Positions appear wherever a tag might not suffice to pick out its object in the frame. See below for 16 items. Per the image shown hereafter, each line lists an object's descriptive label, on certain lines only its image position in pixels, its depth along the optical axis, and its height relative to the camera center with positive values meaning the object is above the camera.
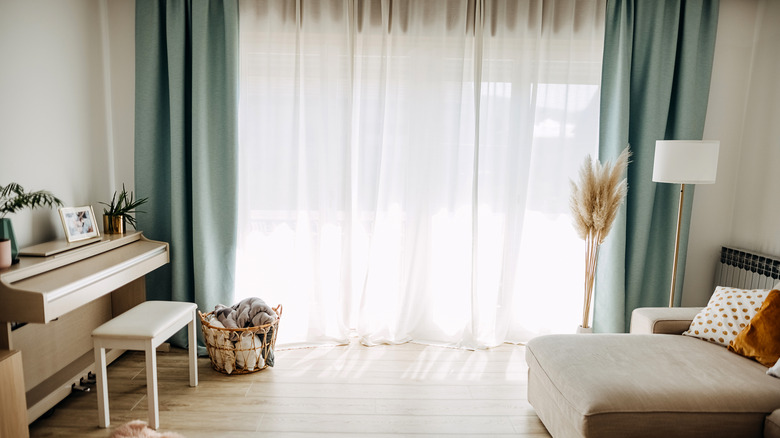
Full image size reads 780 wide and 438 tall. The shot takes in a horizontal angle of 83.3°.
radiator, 2.69 -0.59
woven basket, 2.60 -1.10
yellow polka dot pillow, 2.16 -0.69
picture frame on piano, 2.35 -0.36
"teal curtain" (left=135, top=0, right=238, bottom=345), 2.79 +0.15
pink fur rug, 1.99 -1.24
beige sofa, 1.67 -0.85
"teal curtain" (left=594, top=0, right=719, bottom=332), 2.89 +0.40
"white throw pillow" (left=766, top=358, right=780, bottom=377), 1.85 -0.80
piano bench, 2.06 -0.86
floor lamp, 2.43 +0.09
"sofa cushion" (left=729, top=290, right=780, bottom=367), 1.96 -0.71
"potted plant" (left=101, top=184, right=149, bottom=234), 2.69 -0.36
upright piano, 1.80 -0.64
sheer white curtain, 2.96 +0.04
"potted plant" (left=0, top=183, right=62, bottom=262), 1.98 -0.22
